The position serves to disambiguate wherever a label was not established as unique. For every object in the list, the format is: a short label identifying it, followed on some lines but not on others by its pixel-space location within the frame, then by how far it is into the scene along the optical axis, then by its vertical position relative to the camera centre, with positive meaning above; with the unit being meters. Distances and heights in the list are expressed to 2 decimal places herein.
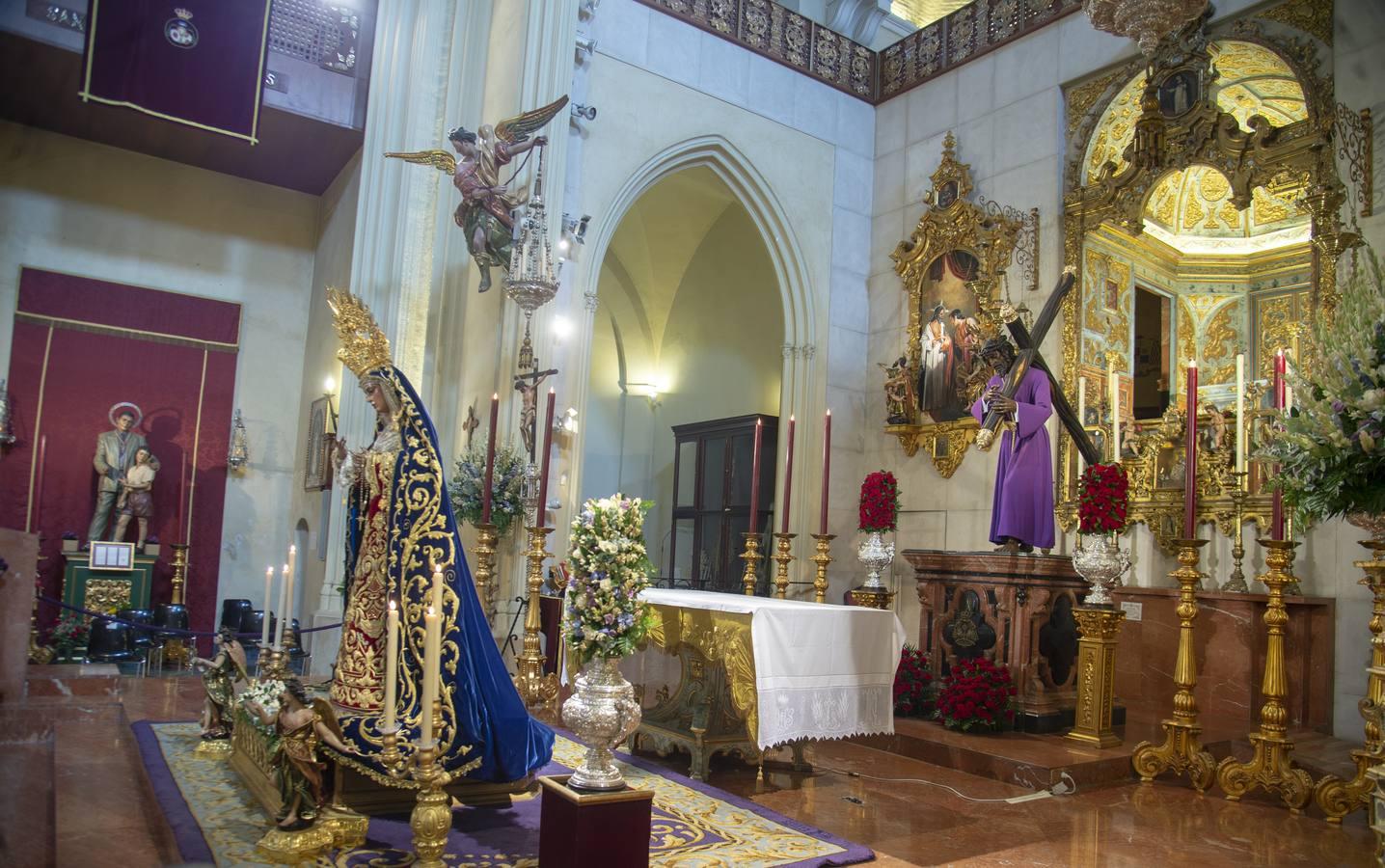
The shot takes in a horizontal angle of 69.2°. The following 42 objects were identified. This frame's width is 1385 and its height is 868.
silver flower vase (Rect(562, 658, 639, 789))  3.34 -0.66
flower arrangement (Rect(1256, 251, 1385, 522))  4.23 +0.64
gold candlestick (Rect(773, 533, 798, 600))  6.56 -0.18
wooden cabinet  12.66 +0.41
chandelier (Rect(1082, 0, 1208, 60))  8.07 +4.36
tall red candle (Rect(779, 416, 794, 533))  6.51 +0.36
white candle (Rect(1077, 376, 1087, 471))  9.39 +1.38
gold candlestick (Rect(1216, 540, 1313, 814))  5.32 -0.84
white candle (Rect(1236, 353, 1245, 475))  6.05 +1.03
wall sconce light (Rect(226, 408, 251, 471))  13.36 +0.69
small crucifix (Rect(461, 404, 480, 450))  9.16 +0.86
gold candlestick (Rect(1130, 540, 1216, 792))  5.72 -0.76
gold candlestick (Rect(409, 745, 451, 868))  3.34 -1.01
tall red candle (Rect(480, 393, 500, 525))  6.56 +0.37
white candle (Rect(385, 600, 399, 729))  3.21 -0.48
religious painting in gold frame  10.18 +2.55
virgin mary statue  4.12 -0.37
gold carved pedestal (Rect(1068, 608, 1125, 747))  6.28 -0.75
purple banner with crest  10.15 +4.55
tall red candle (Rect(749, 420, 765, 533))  6.28 +0.36
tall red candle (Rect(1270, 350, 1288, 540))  5.37 +0.24
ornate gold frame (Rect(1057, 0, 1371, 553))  7.81 +3.36
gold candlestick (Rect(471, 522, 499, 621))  6.78 -0.31
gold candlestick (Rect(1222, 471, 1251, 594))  7.89 +0.12
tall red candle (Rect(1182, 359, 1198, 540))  5.57 +0.48
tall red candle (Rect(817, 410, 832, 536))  6.28 +0.53
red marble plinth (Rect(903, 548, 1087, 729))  6.79 -0.49
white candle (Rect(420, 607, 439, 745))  3.17 -0.51
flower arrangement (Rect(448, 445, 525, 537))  8.26 +0.22
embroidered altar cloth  4.92 -0.66
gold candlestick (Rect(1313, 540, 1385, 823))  4.58 -0.80
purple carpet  3.78 -1.28
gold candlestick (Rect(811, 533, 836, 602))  6.60 -0.17
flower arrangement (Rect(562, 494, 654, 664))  3.51 -0.20
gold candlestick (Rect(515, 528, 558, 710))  6.67 -0.95
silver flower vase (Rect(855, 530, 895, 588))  7.21 -0.12
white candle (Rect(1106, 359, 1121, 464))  9.51 +1.66
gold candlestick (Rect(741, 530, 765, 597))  6.64 -0.17
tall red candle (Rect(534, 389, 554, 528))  6.23 +0.26
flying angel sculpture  8.35 +2.82
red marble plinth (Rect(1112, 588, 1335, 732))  7.46 -0.70
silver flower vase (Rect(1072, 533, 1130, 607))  6.46 -0.07
